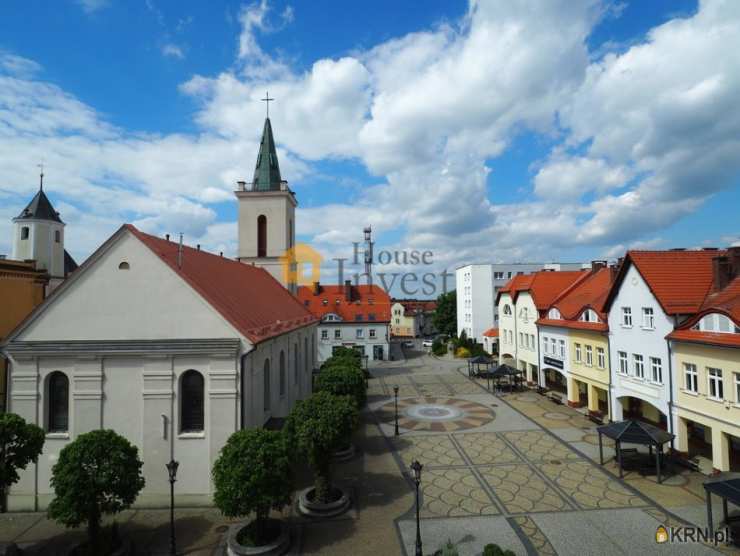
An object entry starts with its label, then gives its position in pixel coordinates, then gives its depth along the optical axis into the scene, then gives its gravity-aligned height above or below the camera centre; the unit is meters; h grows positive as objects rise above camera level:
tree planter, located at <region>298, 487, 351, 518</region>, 16.17 -7.73
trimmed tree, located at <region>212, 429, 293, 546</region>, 13.12 -5.33
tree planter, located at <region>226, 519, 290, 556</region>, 13.42 -7.66
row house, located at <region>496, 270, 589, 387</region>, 38.53 -1.18
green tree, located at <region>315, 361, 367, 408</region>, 25.28 -4.67
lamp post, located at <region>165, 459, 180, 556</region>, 13.58 -5.96
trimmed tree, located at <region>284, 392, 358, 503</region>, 16.16 -4.83
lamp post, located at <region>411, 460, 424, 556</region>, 12.75 -5.60
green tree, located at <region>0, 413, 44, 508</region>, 14.16 -4.60
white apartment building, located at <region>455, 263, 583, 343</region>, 71.06 +2.09
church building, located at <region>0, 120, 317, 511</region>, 17.02 -2.39
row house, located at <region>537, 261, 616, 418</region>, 28.42 -3.14
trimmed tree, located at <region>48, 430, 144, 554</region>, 13.02 -5.33
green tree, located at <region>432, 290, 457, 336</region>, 83.81 -2.77
